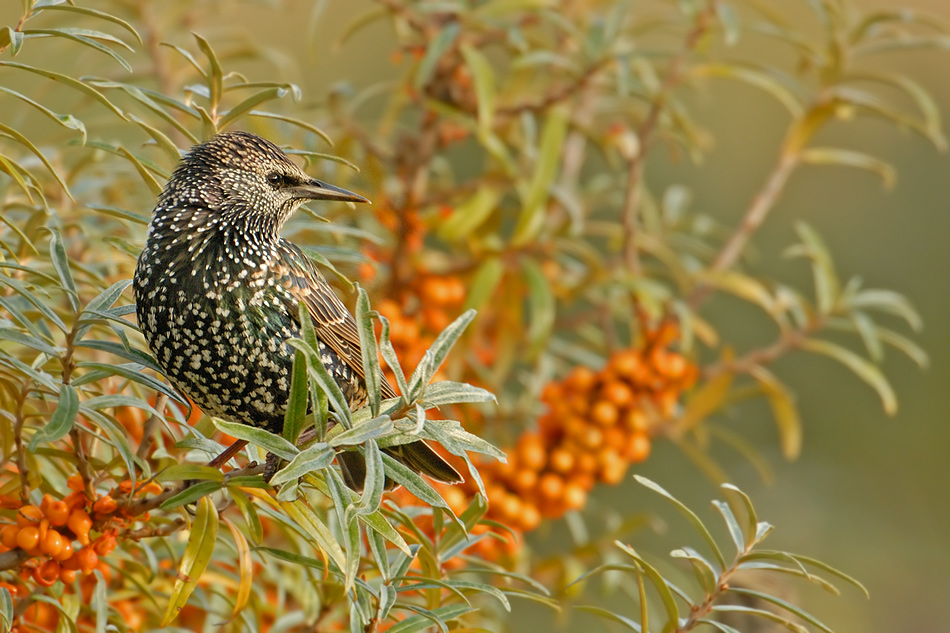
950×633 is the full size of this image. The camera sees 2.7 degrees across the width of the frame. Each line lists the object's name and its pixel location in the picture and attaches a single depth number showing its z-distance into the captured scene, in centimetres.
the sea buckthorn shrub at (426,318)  612
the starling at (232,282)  615
